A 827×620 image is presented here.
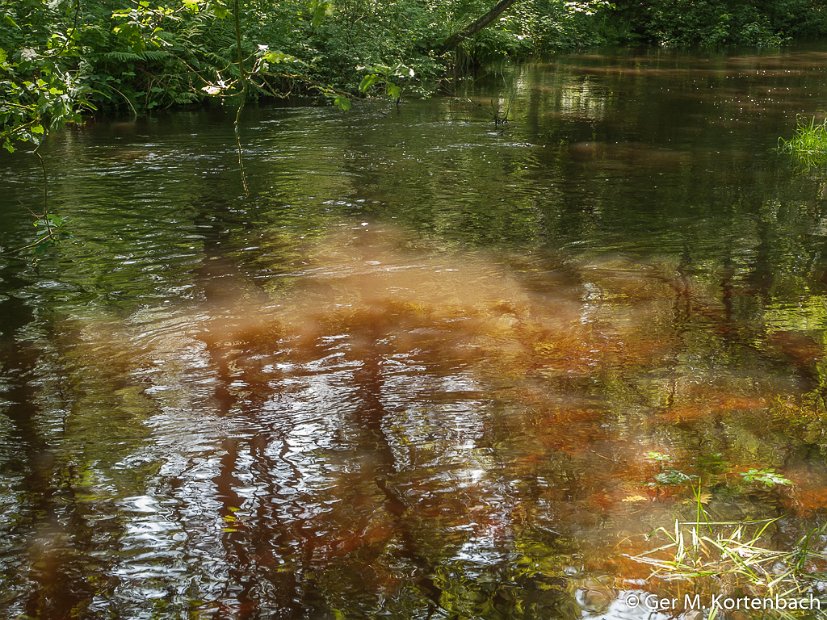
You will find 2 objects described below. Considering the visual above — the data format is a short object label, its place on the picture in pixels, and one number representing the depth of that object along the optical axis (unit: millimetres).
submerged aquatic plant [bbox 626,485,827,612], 2988
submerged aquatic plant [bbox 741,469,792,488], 3553
